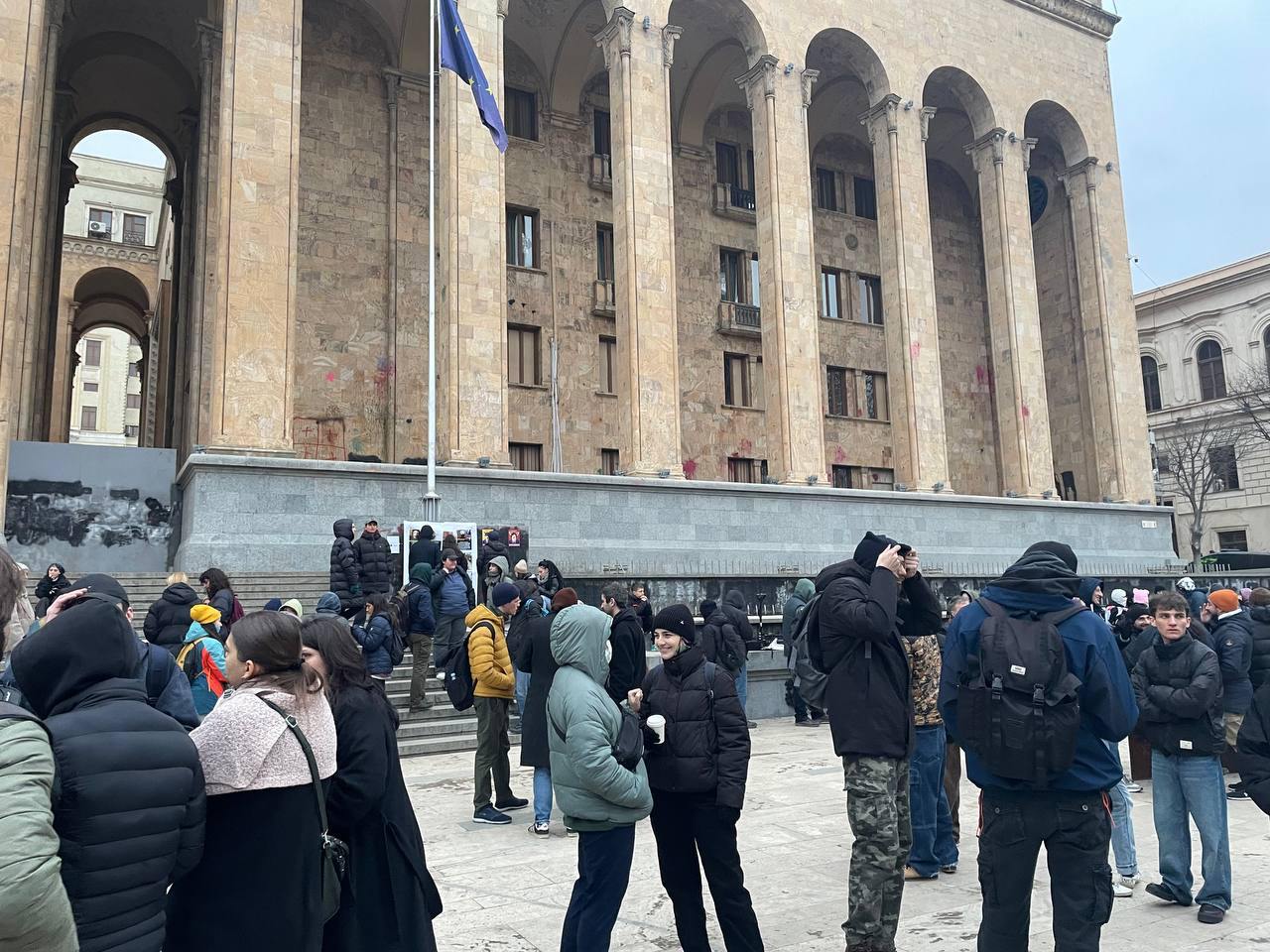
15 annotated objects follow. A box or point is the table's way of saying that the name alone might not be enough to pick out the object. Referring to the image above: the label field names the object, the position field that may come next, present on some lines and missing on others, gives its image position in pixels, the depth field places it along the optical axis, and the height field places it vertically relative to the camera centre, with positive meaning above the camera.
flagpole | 16.31 +3.50
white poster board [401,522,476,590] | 14.65 +0.77
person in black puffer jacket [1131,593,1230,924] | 5.61 -1.16
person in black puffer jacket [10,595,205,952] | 2.46 -0.51
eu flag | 17.34 +9.69
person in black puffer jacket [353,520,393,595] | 12.68 +0.30
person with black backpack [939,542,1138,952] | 3.88 -0.76
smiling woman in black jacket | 4.66 -1.08
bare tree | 40.50 +4.72
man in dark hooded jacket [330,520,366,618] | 12.47 +0.13
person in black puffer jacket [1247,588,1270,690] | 6.73 -0.59
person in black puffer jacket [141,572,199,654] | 8.05 -0.25
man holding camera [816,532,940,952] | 4.71 -0.76
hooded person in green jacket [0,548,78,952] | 2.18 -0.60
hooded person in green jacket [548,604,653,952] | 4.35 -1.00
